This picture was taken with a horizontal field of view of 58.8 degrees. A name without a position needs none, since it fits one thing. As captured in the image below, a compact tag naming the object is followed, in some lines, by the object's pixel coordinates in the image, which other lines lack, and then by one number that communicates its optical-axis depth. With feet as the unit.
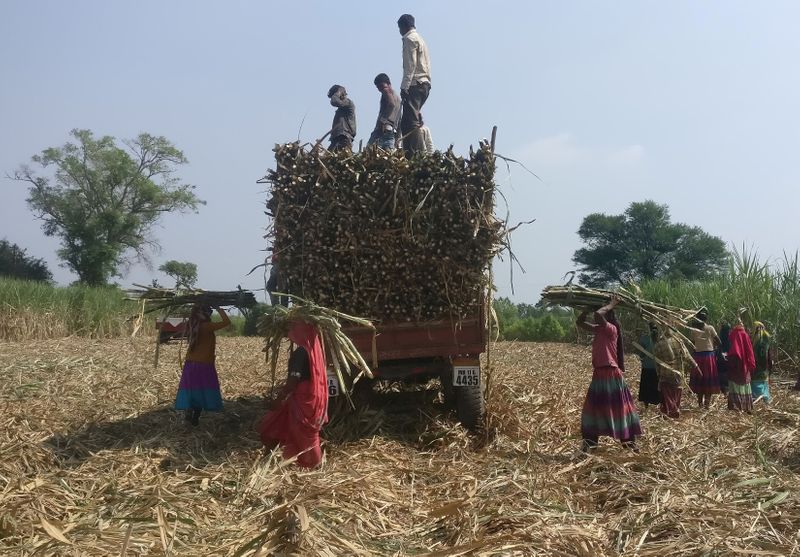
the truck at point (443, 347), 24.31
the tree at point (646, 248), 164.04
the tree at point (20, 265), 153.79
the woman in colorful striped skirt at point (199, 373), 25.82
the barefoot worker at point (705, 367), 35.63
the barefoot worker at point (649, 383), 33.17
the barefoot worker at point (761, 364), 37.27
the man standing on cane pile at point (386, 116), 32.35
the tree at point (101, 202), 167.12
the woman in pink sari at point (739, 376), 34.65
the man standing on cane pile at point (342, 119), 32.86
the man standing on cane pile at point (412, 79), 32.65
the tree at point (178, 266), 169.07
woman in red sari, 20.34
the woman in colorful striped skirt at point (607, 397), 22.41
